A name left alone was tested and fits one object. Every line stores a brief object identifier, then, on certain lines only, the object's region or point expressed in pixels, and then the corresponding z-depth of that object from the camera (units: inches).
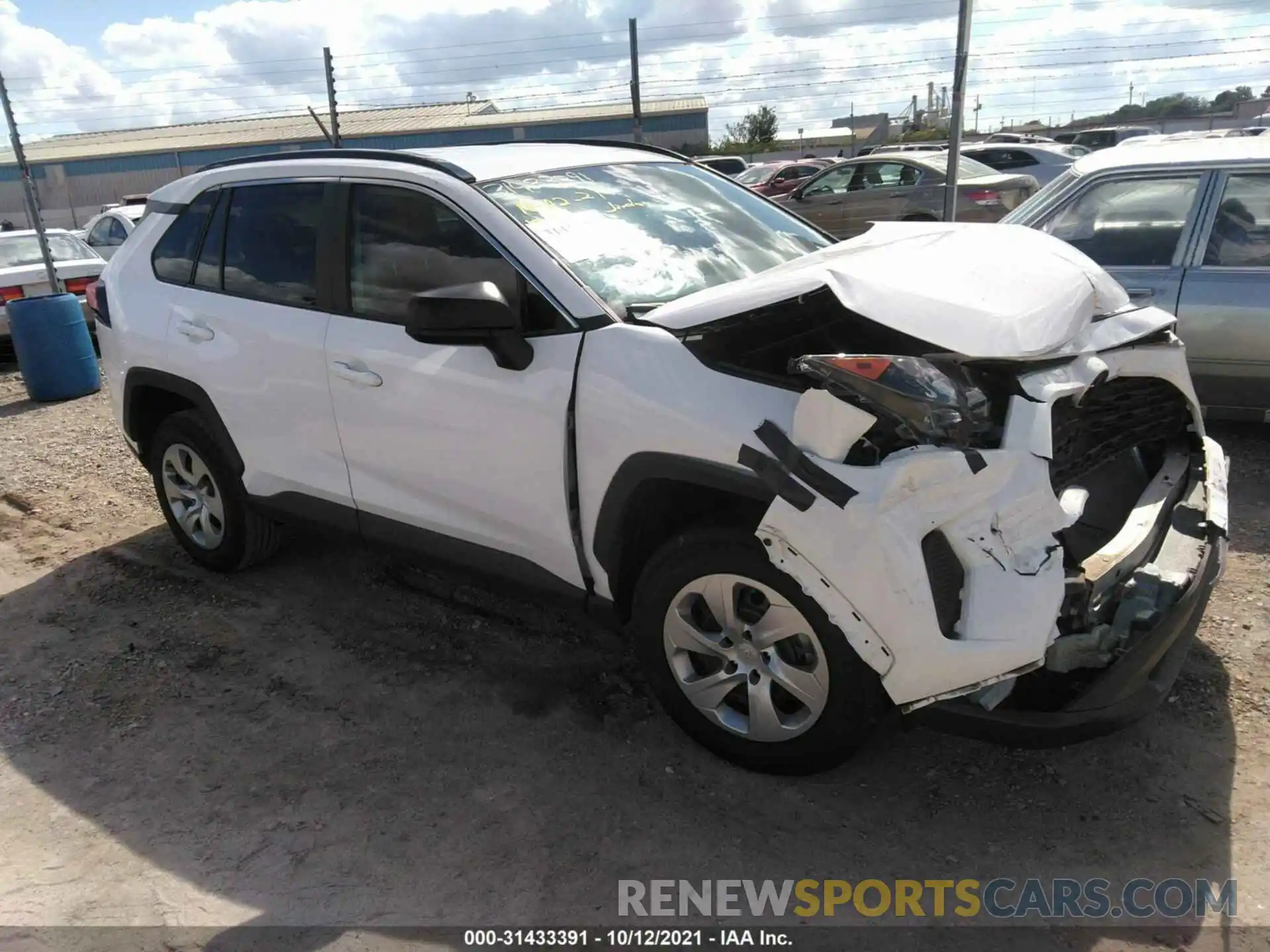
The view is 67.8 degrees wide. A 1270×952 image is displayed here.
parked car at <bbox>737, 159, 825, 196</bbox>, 809.5
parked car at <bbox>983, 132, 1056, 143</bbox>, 965.2
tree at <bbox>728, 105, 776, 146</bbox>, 2208.4
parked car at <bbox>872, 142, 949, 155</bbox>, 755.0
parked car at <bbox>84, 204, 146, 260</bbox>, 566.9
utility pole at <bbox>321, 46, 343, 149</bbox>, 421.7
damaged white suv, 93.1
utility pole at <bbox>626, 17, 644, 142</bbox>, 356.5
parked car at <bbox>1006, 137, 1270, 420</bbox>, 194.5
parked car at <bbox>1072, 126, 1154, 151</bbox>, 988.6
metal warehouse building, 1507.1
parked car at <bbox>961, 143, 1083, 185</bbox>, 624.1
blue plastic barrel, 331.0
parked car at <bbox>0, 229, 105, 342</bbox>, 383.2
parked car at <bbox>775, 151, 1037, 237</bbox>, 460.1
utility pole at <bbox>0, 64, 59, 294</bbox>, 359.3
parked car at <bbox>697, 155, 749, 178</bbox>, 951.6
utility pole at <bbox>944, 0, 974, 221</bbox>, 223.5
